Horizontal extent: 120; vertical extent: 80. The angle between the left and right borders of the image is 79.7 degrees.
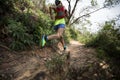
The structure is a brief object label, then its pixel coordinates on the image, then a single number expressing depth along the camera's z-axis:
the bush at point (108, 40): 3.02
